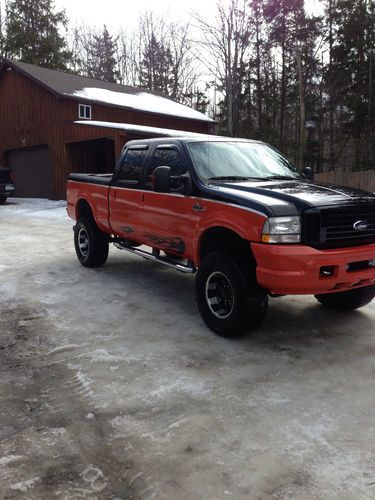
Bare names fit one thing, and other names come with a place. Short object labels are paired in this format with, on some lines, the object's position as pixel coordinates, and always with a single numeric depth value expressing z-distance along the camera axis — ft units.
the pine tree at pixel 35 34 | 123.03
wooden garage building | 71.20
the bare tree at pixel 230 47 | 101.86
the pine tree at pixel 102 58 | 142.92
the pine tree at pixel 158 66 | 130.00
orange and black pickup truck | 13.23
